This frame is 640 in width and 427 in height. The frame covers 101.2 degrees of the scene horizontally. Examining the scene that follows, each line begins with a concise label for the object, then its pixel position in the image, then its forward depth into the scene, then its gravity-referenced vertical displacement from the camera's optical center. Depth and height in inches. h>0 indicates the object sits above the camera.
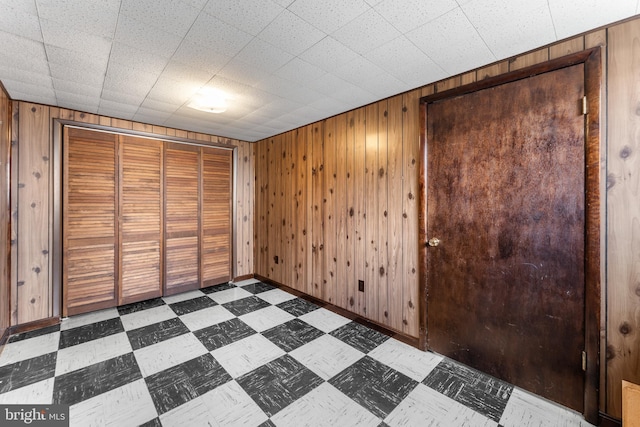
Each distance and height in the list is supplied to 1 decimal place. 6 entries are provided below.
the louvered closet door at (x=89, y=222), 112.3 -4.6
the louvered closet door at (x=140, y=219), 125.8 -3.6
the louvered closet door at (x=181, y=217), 138.9 -3.0
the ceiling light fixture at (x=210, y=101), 93.2 +41.9
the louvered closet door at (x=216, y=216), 152.3 -2.5
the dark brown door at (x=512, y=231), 63.1 -5.2
